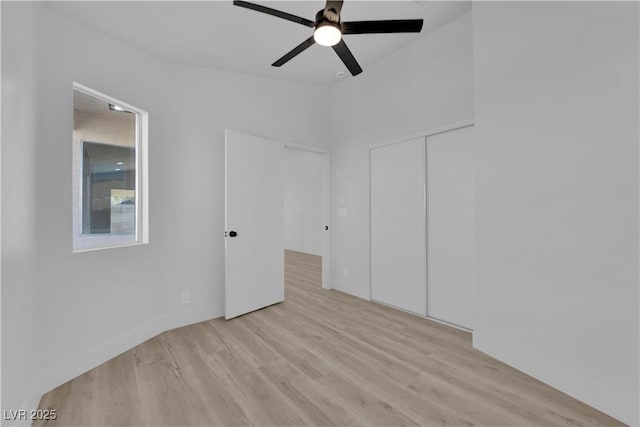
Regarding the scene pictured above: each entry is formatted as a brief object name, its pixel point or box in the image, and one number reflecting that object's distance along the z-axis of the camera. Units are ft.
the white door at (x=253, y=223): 10.02
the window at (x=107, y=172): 7.36
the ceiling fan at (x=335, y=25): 5.37
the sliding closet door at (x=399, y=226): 10.31
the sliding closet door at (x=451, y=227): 8.98
